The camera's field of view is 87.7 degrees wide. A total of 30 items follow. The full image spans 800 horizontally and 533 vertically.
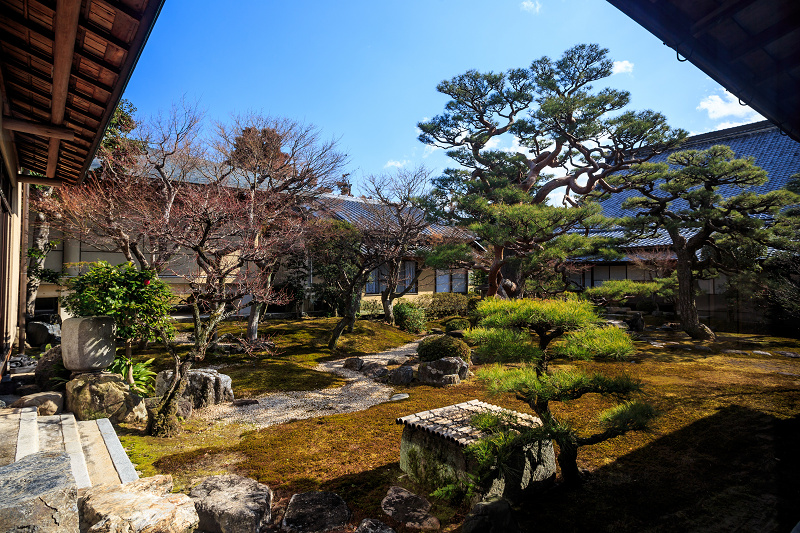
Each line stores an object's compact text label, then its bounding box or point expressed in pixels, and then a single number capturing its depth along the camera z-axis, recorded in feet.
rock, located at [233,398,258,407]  22.90
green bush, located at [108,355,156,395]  20.42
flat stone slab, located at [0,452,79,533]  6.21
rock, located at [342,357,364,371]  31.63
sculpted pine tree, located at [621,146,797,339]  34.68
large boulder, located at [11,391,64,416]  16.08
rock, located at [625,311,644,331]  47.55
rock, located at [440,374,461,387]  26.86
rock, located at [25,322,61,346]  31.53
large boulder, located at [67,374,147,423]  17.06
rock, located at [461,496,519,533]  10.02
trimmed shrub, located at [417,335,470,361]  29.50
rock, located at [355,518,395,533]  11.14
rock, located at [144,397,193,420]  19.09
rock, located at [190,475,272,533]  10.63
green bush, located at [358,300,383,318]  51.43
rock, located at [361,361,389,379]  30.32
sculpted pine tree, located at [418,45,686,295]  33.12
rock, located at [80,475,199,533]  8.45
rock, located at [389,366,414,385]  28.09
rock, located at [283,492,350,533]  11.48
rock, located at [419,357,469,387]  27.09
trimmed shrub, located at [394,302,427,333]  48.57
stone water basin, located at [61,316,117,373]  18.19
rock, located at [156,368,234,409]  21.02
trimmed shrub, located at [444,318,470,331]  46.49
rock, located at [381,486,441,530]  11.74
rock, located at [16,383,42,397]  19.69
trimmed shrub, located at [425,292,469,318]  58.28
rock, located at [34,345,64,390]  19.69
